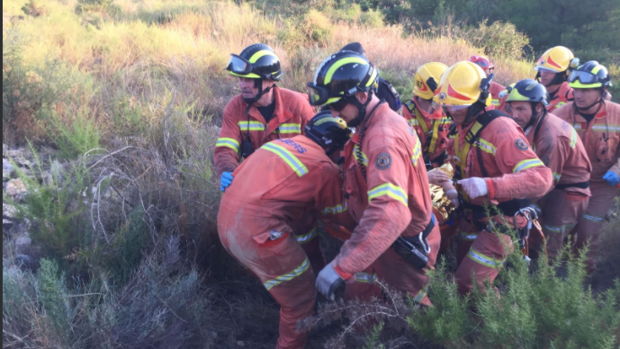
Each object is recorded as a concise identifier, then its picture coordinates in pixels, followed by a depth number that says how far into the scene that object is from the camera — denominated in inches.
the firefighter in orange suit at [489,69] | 263.2
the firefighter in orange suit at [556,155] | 163.9
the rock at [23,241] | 169.8
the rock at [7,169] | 228.2
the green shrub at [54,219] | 143.6
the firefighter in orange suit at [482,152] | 130.8
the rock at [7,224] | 188.3
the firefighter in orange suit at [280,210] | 119.6
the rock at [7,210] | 193.6
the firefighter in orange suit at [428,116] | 196.2
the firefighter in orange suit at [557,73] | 237.9
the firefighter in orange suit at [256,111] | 172.9
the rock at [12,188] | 215.0
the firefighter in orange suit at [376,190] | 96.7
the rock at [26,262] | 156.9
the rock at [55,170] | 153.4
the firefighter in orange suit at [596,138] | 189.5
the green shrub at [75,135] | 222.1
